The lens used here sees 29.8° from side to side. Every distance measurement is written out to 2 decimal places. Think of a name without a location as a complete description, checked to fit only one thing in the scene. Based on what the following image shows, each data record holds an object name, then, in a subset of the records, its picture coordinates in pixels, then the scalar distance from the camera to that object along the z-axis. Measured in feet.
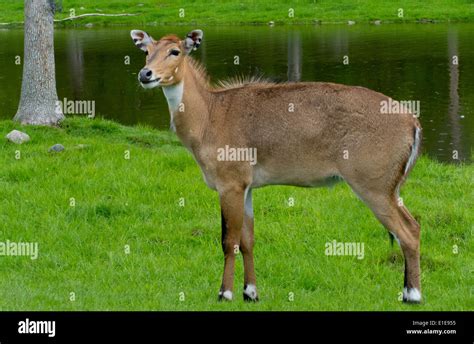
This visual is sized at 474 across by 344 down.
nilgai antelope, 29.91
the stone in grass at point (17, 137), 54.80
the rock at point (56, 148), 52.49
